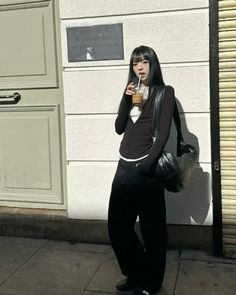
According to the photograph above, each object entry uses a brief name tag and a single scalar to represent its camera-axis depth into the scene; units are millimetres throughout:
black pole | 3852
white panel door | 4480
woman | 3158
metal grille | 3822
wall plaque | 4125
